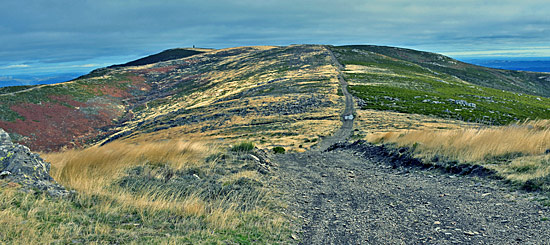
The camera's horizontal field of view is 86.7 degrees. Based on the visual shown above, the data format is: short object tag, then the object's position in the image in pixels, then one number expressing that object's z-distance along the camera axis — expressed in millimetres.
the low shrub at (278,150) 18594
